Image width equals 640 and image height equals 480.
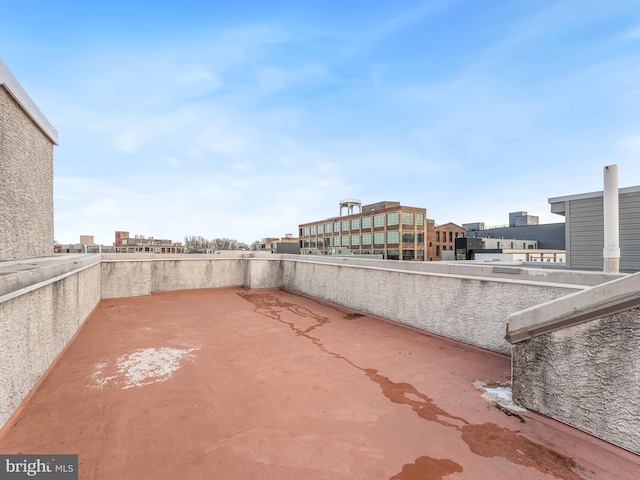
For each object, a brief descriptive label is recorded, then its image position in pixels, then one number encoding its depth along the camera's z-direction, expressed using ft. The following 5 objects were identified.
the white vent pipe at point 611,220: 22.85
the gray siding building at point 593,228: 28.35
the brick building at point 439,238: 175.63
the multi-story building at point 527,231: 167.43
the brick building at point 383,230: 162.30
